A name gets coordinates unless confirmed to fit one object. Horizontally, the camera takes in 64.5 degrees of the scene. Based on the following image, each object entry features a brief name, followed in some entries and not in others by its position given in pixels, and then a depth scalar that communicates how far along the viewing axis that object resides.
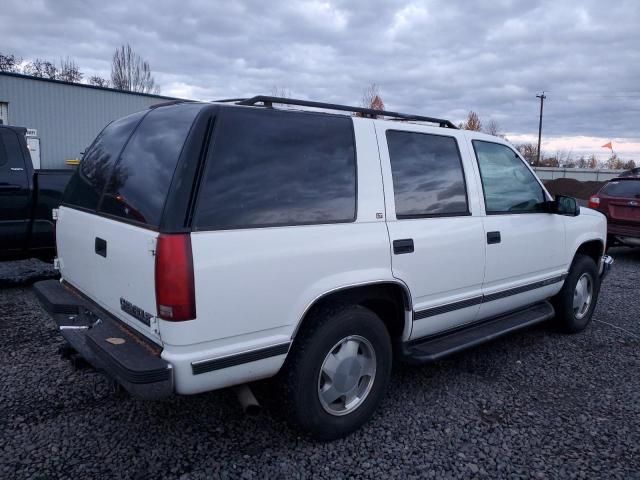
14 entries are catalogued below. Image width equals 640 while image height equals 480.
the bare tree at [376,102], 27.84
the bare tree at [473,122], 43.92
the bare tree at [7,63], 34.58
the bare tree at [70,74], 41.07
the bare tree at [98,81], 41.75
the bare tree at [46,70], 39.28
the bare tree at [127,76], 41.81
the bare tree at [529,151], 53.37
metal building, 20.12
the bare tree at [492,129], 47.66
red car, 9.33
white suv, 2.38
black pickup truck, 6.00
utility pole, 51.44
